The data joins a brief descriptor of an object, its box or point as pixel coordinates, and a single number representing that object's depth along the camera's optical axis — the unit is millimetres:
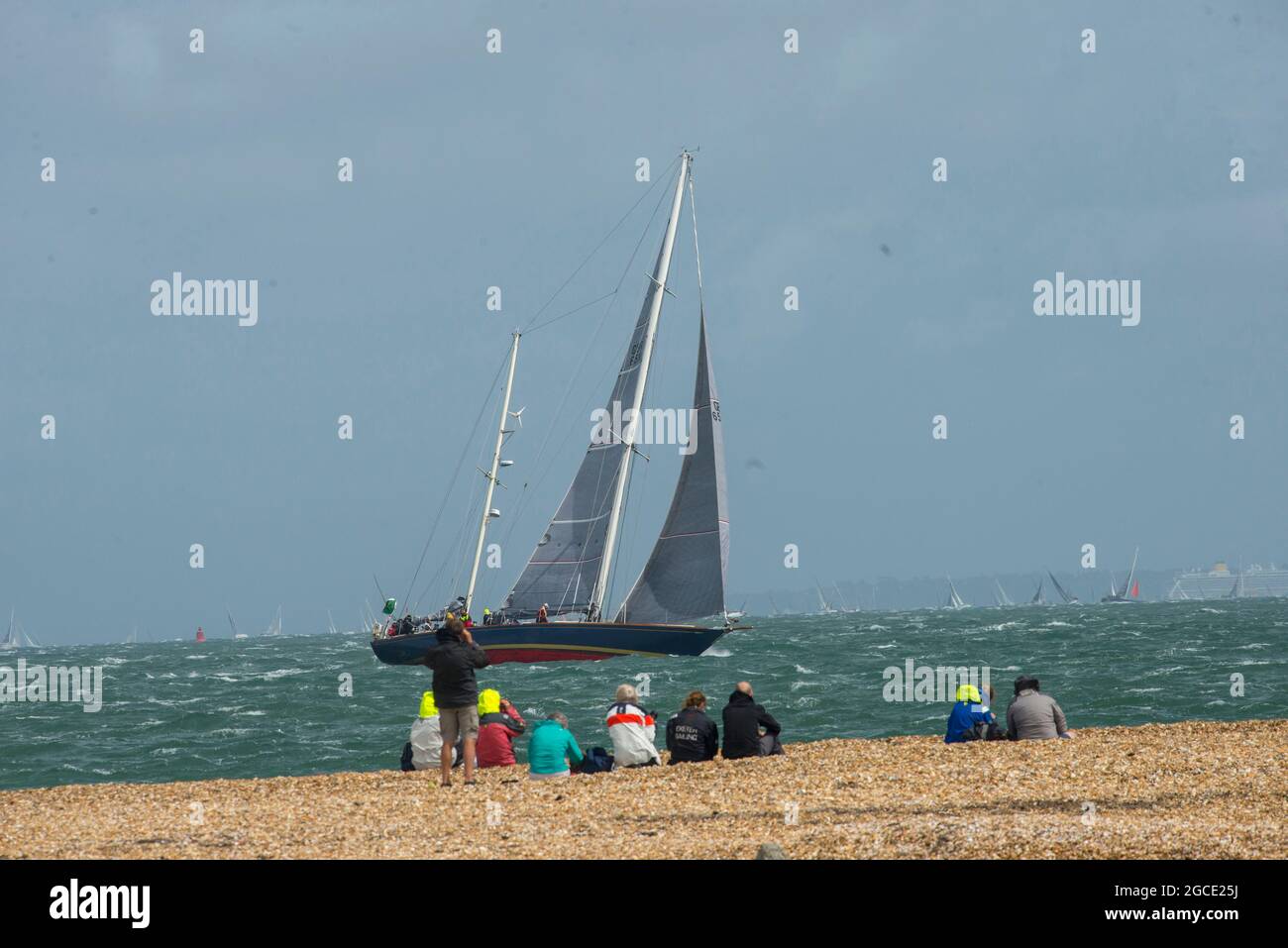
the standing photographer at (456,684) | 16812
